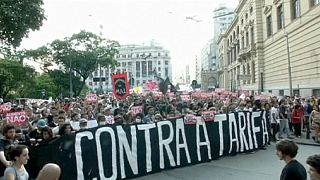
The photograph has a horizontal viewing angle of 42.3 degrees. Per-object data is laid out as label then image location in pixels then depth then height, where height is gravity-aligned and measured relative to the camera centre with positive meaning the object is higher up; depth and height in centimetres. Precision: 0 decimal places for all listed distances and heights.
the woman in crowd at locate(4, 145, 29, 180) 499 -78
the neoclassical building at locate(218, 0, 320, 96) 3014 +488
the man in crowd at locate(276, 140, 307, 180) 436 -74
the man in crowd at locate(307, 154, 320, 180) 371 -66
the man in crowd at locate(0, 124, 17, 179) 646 -63
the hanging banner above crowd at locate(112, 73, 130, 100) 1744 +46
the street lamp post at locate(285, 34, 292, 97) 3412 +169
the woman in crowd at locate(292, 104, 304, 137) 1698 -102
